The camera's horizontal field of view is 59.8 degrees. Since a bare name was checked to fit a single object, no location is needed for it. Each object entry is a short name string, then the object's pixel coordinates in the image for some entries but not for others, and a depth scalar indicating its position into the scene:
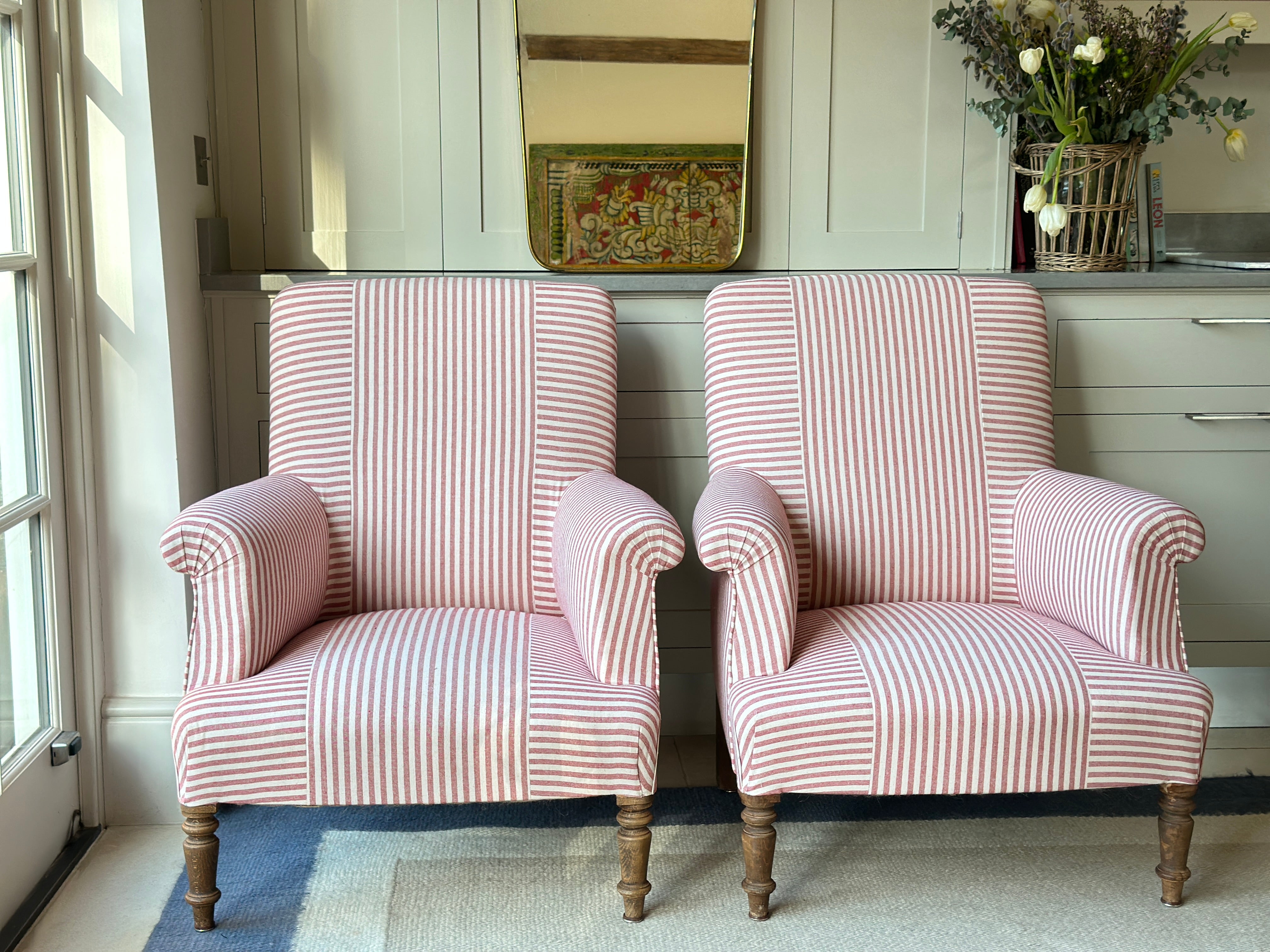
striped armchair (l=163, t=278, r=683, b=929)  1.46
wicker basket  2.14
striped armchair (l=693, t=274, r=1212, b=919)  1.50
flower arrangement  2.06
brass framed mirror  2.16
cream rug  1.58
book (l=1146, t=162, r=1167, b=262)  2.53
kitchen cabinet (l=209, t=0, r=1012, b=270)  2.16
